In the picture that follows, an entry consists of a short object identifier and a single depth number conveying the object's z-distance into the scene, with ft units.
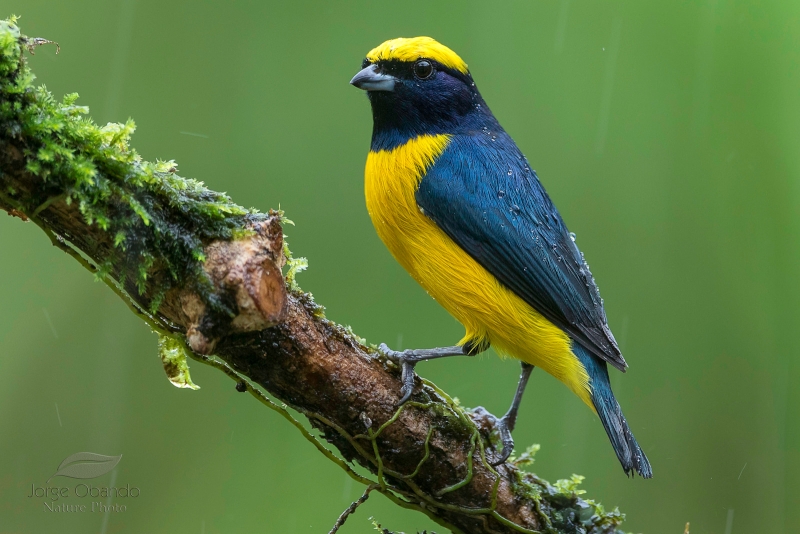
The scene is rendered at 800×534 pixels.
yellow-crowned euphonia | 7.45
